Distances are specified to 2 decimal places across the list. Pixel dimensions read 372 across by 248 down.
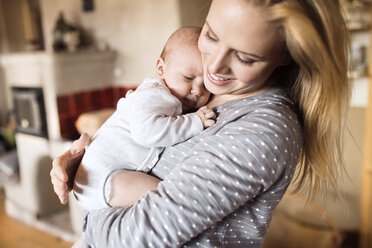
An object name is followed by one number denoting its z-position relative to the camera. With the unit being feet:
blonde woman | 2.16
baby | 2.67
